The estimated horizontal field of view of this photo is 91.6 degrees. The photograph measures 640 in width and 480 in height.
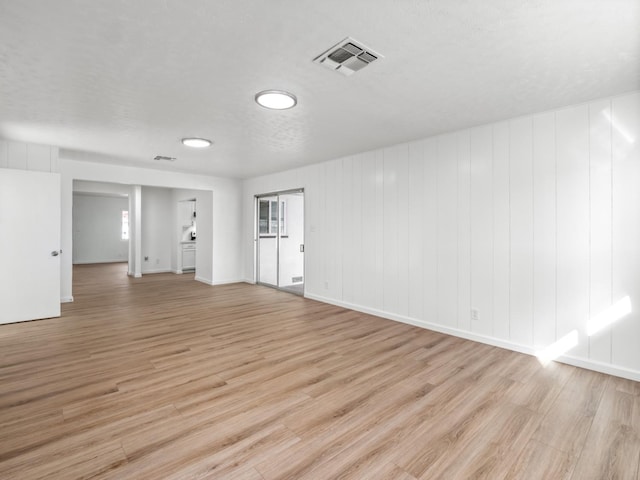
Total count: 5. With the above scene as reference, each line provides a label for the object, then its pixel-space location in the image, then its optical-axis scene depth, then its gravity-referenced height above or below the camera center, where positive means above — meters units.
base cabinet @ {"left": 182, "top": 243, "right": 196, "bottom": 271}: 9.70 -0.49
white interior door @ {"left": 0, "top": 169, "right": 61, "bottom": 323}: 4.22 -0.07
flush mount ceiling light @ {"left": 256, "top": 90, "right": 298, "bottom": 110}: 2.77 +1.32
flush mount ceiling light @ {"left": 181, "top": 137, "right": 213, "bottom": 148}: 4.23 +1.38
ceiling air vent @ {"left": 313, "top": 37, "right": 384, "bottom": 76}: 2.07 +1.30
